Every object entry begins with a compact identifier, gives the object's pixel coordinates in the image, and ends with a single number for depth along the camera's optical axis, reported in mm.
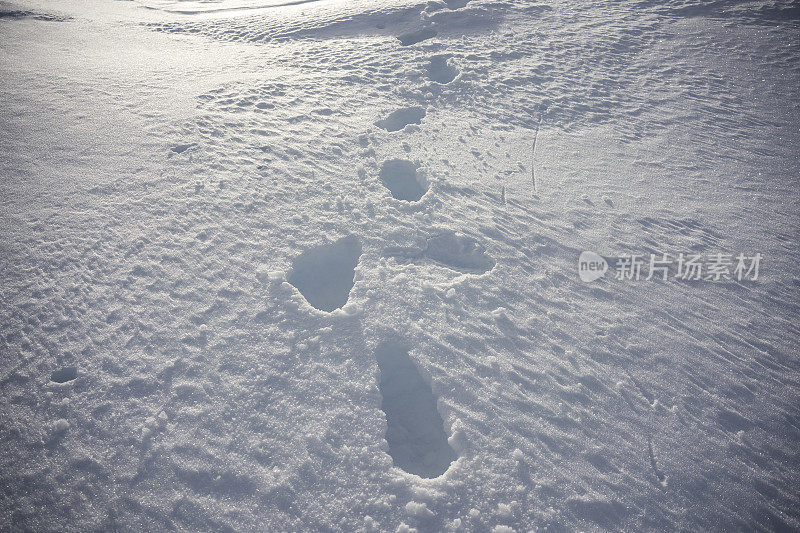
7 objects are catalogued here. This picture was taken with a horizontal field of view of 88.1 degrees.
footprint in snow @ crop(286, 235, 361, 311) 2393
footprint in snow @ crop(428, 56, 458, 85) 3955
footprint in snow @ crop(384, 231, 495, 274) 2553
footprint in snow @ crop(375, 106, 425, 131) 3408
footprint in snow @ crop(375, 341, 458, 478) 1920
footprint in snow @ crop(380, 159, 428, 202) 3002
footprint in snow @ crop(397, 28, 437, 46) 4434
